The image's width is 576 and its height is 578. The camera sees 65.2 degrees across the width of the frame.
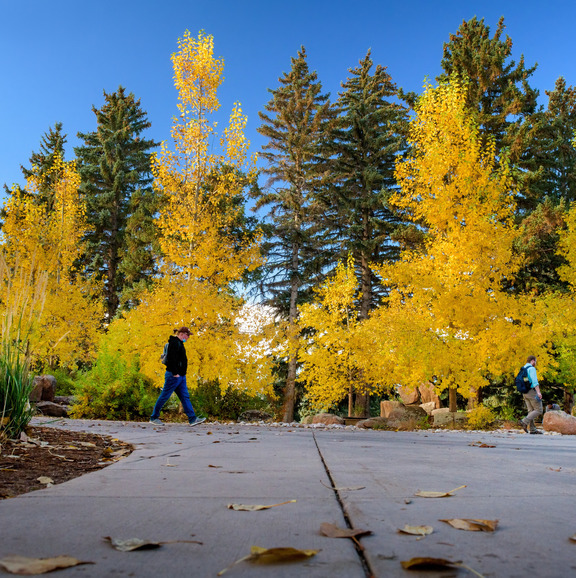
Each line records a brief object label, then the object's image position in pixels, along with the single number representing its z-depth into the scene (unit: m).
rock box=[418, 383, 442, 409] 22.66
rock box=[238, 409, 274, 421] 15.84
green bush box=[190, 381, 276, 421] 14.33
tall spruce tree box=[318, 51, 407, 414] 23.42
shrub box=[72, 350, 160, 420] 11.09
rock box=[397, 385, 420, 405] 24.36
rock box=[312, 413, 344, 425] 14.56
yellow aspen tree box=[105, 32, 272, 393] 11.56
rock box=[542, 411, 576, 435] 10.58
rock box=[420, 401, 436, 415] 22.55
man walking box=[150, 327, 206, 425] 7.99
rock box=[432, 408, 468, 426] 12.62
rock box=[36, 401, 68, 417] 12.12
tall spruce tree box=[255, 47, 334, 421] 23.69
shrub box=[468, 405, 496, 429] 11.69
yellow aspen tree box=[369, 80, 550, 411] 11.27
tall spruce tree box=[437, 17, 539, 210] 19.98
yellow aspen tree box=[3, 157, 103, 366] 18.27
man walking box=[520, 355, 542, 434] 9.66
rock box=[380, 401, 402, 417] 20.49
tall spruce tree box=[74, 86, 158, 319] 26.70
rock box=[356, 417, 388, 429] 12.44
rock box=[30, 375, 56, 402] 14.21
